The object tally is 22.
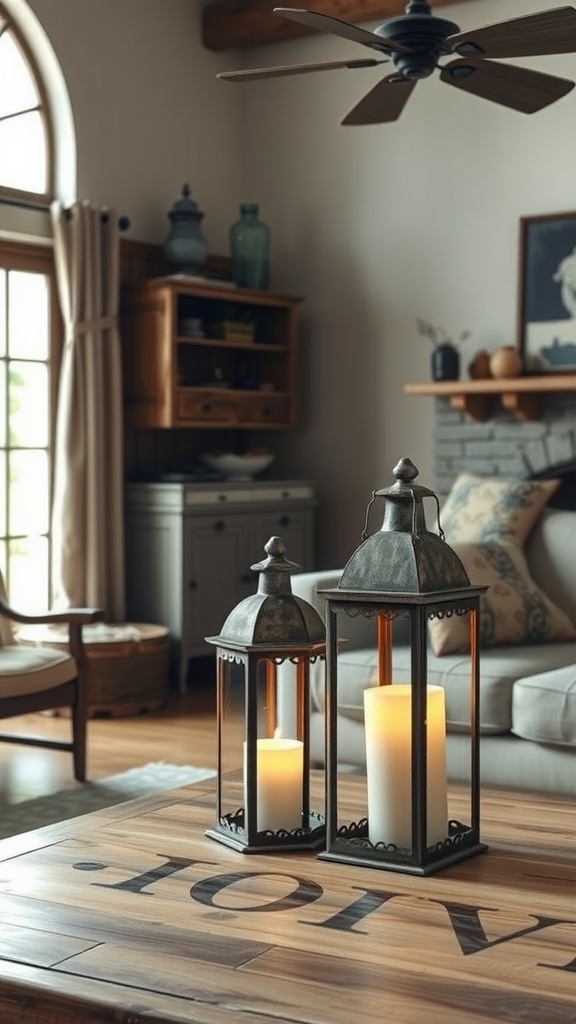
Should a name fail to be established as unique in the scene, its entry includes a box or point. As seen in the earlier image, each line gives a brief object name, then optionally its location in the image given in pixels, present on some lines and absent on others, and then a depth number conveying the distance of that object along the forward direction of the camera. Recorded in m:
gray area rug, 3.82
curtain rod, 5.57
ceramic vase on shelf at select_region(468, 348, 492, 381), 5.95
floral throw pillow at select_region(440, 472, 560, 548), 4.37
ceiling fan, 3.06
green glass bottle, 6.42
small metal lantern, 1.84
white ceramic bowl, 6.34
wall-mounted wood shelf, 5.65
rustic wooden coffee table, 1.31
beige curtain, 5.72
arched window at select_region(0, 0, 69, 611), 5.70
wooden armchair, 4.09
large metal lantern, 1.72
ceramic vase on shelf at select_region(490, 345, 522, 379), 5.80
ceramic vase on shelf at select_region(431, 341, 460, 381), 6.05
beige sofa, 3.52
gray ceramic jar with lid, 6.11
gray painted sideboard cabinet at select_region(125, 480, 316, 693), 5.87
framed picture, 5.80
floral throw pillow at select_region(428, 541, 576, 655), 4.04
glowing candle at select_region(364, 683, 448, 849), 1.75
